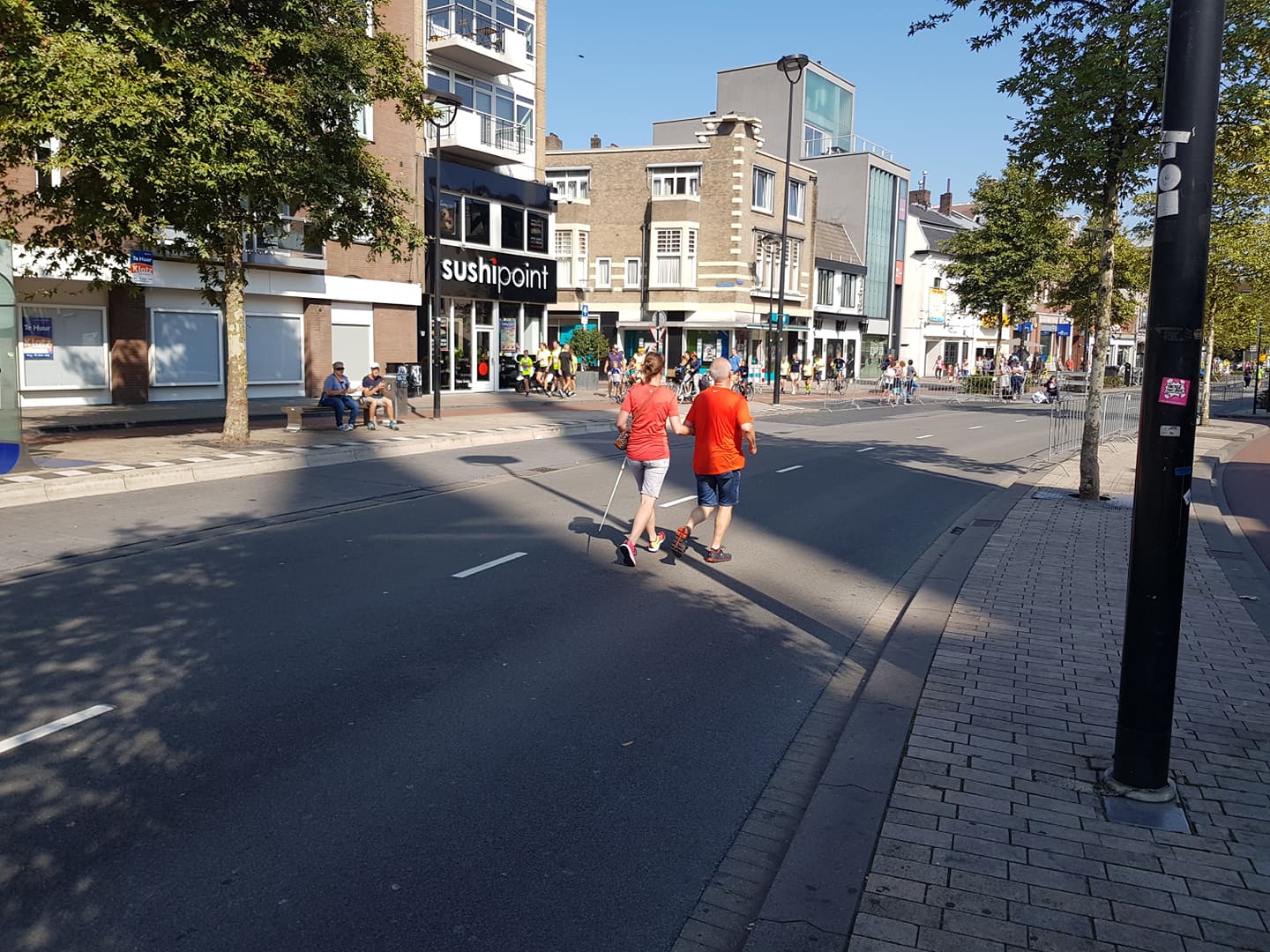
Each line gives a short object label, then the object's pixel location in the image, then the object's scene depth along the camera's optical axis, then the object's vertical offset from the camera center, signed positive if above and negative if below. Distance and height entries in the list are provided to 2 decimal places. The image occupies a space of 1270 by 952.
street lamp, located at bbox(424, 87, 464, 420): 22.23 +0.75
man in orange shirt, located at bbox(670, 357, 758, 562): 8.75 -0.76
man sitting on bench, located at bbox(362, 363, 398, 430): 20.34 -1.04
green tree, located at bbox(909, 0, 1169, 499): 10.83 +2.87
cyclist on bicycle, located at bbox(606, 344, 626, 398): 33.56 -0.62
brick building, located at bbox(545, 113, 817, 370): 45.56 +5.07
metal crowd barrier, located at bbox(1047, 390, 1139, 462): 19.92 -1.35
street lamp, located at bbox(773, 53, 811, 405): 29.78 +8.56
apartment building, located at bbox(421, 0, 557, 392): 32.12 +5.05
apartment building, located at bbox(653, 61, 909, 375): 58.59 +10.69
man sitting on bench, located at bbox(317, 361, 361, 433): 19.67 -1.07
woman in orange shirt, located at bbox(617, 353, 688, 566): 9.05 -0.70
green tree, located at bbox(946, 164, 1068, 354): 44.59 +4.53
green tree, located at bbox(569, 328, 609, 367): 38.59 +0.16
